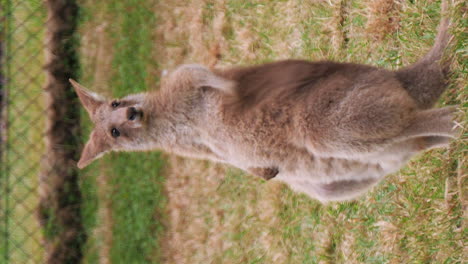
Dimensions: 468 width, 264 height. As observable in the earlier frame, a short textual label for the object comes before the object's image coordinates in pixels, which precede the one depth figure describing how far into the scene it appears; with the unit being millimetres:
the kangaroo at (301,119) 7496
